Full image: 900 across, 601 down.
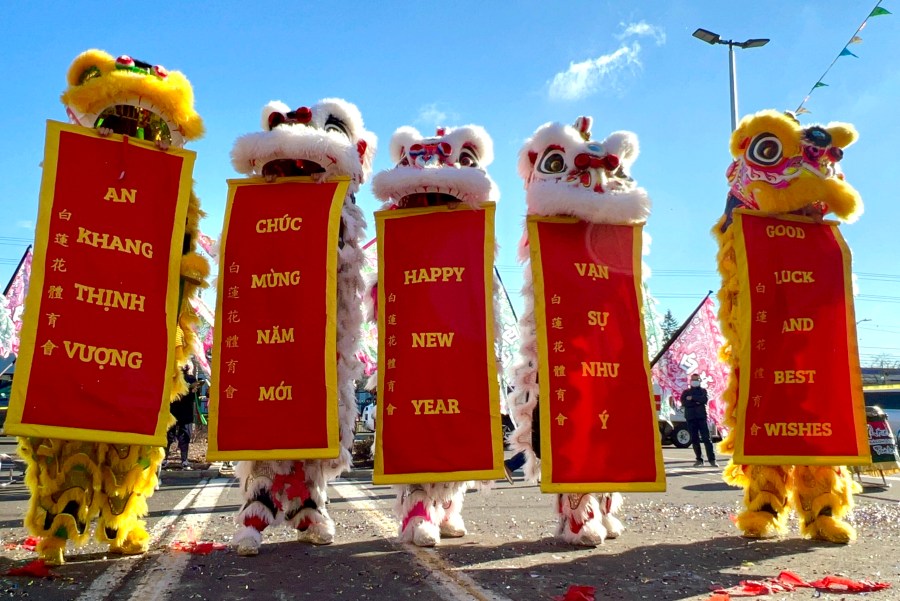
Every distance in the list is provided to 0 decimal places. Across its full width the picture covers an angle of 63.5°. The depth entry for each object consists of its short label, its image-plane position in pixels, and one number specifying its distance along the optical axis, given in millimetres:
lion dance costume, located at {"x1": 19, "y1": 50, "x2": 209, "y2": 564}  4016
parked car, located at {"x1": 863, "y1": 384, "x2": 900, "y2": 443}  16016
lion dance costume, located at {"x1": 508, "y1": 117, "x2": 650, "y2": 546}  4770
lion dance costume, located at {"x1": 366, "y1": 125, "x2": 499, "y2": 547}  4609
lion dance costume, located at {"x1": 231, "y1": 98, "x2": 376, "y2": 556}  4523
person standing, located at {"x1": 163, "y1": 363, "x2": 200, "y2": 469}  8969
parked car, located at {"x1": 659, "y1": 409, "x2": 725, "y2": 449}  17531
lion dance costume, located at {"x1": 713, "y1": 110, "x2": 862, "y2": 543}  4840
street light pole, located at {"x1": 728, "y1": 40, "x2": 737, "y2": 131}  10891
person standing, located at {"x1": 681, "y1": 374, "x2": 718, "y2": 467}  10516
